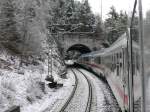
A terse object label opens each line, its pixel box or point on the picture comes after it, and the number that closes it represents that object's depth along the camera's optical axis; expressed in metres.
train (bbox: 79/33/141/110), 3.46
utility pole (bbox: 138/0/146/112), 3.00
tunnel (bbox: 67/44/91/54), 82.56
